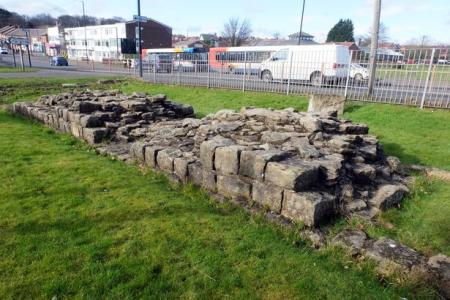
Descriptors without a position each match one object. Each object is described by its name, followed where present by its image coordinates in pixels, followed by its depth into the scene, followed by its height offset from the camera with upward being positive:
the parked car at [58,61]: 44.91 -1.19
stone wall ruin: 4.43 -1.62
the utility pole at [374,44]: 11.23 +0.74
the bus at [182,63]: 17.39 -0.31
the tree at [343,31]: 78.44 +7.65
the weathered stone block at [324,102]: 11.03 -1.26
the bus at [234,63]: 15.96 -0.17
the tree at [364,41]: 64.88 +4.79
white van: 12.59 -0.13
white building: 66.44 +2.72
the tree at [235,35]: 80.64 +6.09
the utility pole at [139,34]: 21.77 +1.39
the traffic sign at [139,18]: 21.91 +2.42
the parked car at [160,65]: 19.40 -0.49
